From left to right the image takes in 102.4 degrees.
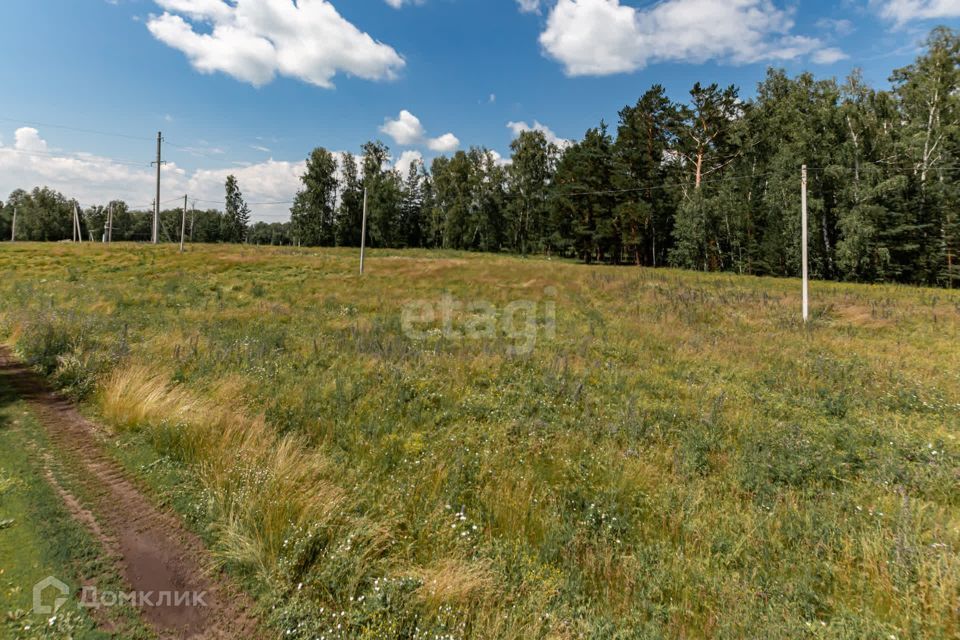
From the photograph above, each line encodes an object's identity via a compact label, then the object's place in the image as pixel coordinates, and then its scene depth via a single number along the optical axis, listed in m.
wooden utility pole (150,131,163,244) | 37.80
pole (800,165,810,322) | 16.41
